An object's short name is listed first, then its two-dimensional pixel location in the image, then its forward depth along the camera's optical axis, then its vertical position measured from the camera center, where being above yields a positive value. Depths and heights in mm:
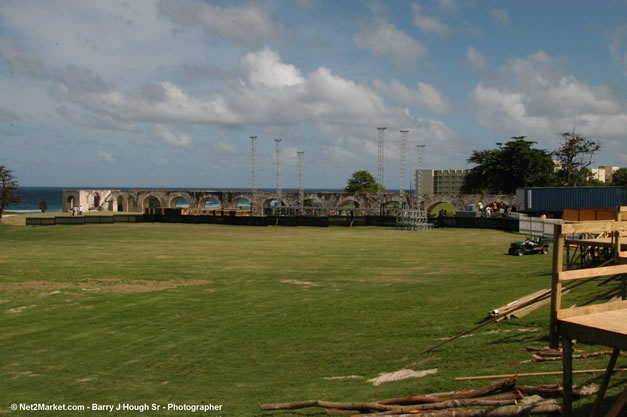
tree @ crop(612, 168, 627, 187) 117906 +7264
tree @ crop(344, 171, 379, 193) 109875 +5129
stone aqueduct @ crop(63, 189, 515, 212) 75250 +1362
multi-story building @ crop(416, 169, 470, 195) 165375 +9159
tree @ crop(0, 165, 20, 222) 67188 +1985
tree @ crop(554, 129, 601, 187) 87250 +7671
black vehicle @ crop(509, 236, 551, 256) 30047 -2113
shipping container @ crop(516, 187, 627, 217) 49531 +1058
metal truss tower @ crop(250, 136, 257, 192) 79875 +4696
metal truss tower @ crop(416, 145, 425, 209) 65144 +3415
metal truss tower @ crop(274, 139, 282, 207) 76288 +3324
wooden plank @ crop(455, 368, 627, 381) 8234 -2572
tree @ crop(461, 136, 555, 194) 89188 +6693
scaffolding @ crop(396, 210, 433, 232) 54406 -1276
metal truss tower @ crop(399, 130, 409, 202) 64206 +2238
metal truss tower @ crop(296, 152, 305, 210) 79188 +1735
